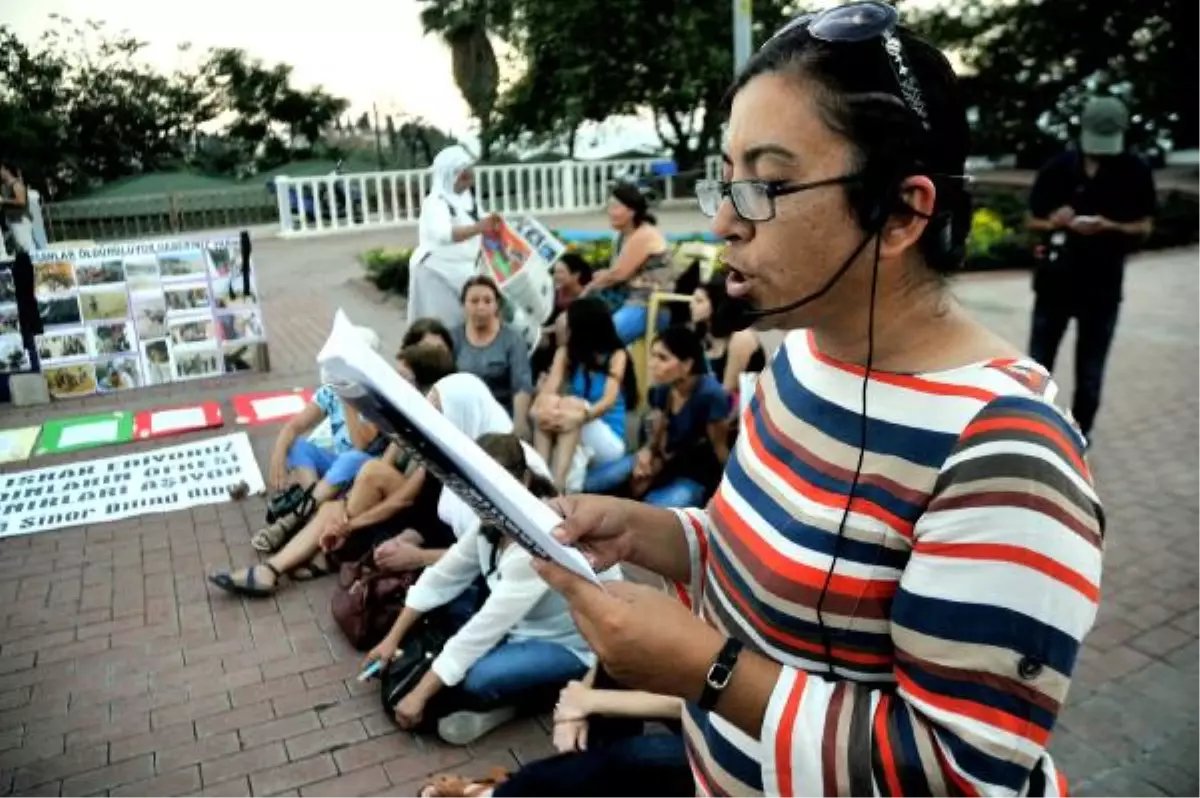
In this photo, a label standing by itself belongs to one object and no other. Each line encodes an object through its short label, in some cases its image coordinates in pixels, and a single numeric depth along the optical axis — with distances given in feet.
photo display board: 23.71
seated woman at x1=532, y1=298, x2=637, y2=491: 16.14
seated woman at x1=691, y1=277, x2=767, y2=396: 16.76
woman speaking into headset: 3.10
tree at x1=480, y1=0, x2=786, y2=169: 56.18
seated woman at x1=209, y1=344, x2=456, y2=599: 14.17
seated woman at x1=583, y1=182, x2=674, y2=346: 19.66
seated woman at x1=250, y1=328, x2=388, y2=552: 15.52
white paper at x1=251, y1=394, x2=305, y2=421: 22.85
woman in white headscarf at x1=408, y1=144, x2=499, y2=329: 21.09
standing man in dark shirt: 15.99
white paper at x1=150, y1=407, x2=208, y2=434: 21.89
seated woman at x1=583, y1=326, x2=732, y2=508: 14.76
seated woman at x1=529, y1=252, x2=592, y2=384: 22.33
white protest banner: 17.29
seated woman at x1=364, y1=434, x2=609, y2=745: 10.34
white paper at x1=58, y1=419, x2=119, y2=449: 21.25
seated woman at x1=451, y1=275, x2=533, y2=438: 17.75
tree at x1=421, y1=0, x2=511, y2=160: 62.59
